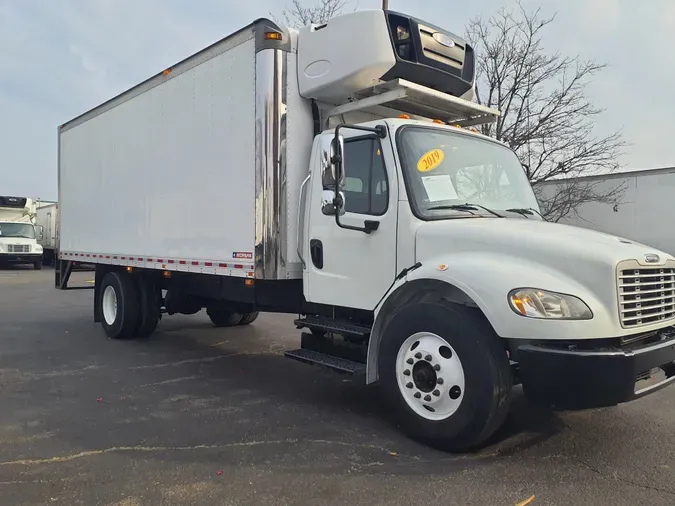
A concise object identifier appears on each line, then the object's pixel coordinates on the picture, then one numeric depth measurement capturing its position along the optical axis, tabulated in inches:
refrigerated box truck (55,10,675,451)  145.6
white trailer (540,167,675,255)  776.3
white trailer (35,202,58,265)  1217.4
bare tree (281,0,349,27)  767.7
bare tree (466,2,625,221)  698.8
